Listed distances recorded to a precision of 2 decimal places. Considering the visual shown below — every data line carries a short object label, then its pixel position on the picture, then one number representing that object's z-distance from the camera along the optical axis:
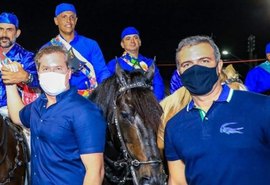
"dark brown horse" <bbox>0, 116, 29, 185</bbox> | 4.57
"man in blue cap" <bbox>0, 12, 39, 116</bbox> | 5.66
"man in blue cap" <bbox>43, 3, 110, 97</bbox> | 6.23
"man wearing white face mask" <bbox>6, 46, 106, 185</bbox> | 3.36
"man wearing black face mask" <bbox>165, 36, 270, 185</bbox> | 2.64
